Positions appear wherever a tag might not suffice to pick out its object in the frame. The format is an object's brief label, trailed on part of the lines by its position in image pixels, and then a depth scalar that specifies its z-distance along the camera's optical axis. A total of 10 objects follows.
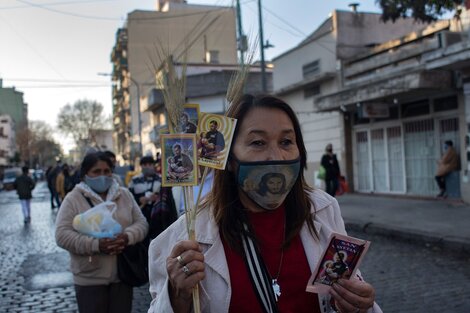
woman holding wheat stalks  1.77
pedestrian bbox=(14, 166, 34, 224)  15.46
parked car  42.83
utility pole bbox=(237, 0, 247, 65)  17.21
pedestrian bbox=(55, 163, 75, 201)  17.53
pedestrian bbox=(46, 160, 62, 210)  19.60
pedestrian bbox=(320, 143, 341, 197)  14.87
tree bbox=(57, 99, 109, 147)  79.25
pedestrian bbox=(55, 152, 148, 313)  3.79
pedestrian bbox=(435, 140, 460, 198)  13.49
